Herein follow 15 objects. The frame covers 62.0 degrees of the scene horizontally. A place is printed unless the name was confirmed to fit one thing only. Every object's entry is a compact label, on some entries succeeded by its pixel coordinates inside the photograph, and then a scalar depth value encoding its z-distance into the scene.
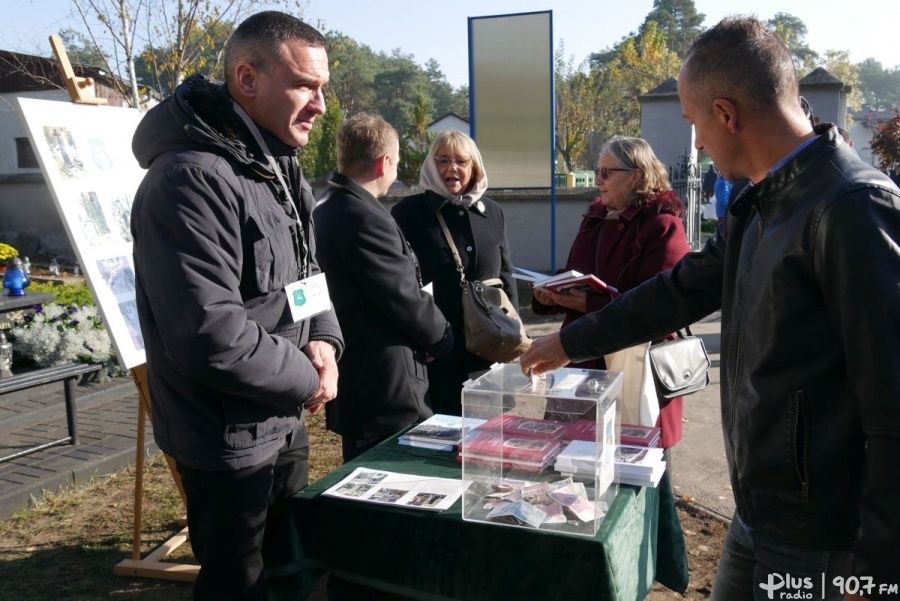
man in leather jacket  1.28
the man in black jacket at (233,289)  1.87
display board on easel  2.82
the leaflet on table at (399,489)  2.05
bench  4.13
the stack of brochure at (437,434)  2.50
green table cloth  1.84
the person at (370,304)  2.93
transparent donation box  1.90
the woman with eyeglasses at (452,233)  3.51
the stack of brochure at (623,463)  1.93
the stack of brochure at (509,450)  1.99
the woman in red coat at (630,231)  3.19
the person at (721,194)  9.45
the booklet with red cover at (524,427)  1.99
